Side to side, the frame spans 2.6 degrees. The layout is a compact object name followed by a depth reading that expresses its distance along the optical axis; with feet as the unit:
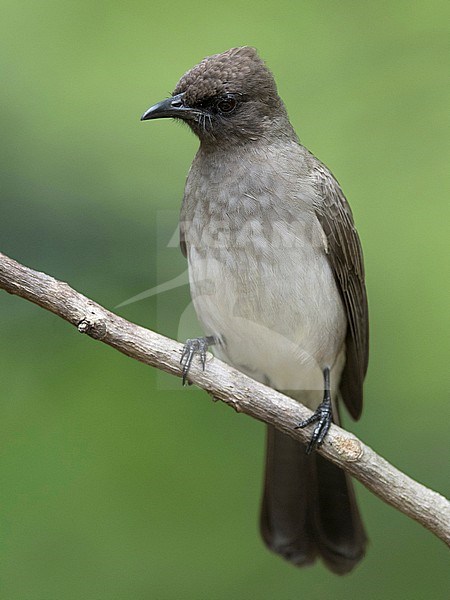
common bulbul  10.70
